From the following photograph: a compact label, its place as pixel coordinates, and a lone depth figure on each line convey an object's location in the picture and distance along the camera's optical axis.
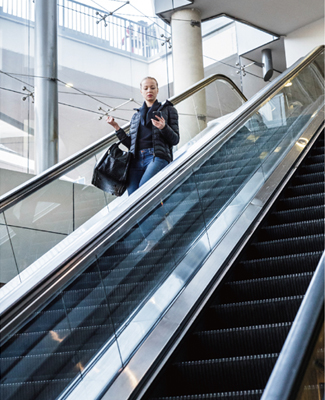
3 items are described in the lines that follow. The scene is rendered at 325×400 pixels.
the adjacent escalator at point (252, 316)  2.89
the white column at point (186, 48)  11.12
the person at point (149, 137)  4.57
